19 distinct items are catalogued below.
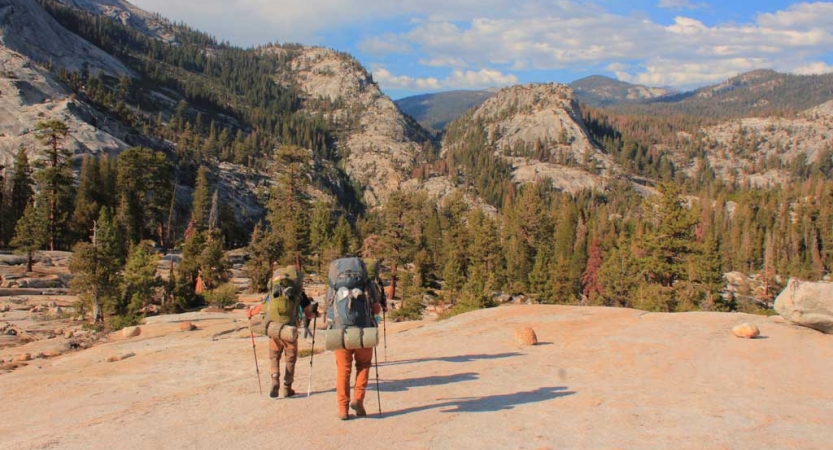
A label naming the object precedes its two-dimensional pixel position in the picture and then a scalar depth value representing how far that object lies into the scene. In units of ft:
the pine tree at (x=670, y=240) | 125.18
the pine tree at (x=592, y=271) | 228.02
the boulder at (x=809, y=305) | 49.80
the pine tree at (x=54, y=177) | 160.25
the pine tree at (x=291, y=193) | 166.93
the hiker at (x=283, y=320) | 30.17
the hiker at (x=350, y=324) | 25.55
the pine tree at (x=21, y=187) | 197.16
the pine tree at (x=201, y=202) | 246.68
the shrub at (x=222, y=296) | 109.81
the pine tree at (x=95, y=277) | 89.40
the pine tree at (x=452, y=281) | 151.64
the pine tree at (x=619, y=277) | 171.83
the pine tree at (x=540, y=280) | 181.27
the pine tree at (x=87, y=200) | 187.11
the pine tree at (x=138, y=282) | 96.84
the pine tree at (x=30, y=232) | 132.57
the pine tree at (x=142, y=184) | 208.03
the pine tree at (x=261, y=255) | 149.07
